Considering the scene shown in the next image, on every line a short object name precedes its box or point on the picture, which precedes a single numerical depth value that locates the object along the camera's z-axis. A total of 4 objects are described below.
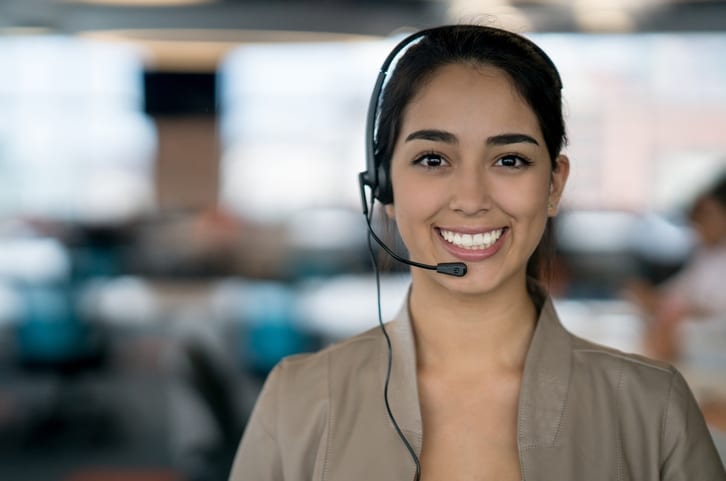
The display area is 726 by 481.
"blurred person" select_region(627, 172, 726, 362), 4.10
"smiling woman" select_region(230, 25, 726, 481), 1.27
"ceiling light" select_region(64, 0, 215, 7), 5.08
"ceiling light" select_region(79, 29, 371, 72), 5.91
